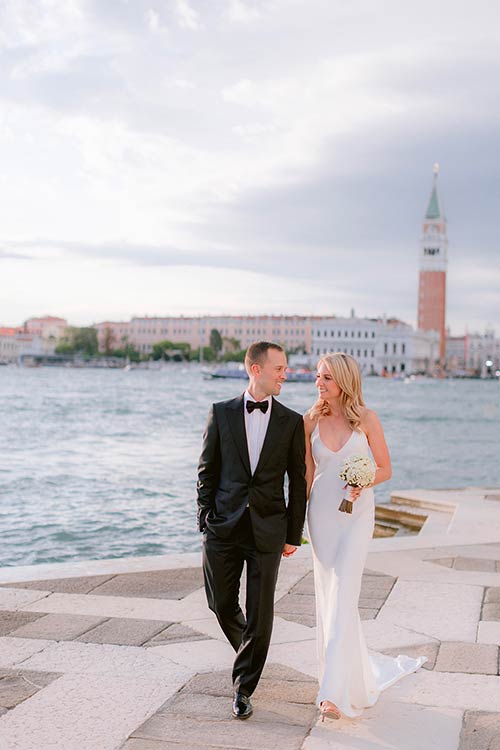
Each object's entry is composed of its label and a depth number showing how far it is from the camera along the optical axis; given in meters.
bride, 2.95
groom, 2.96
